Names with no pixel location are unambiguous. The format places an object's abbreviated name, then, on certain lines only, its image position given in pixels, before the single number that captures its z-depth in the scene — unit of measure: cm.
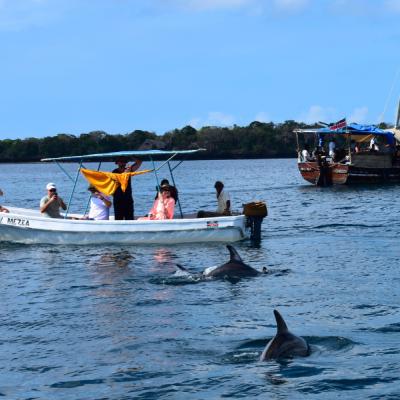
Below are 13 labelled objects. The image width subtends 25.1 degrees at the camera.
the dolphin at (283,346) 1317
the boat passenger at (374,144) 5925
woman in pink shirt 2612
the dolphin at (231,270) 2031
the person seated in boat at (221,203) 2742
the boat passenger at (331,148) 5944
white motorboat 2606
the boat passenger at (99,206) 2673
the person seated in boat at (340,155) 5825
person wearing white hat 2677
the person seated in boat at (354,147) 5812
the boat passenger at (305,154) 5916
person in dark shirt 2642
